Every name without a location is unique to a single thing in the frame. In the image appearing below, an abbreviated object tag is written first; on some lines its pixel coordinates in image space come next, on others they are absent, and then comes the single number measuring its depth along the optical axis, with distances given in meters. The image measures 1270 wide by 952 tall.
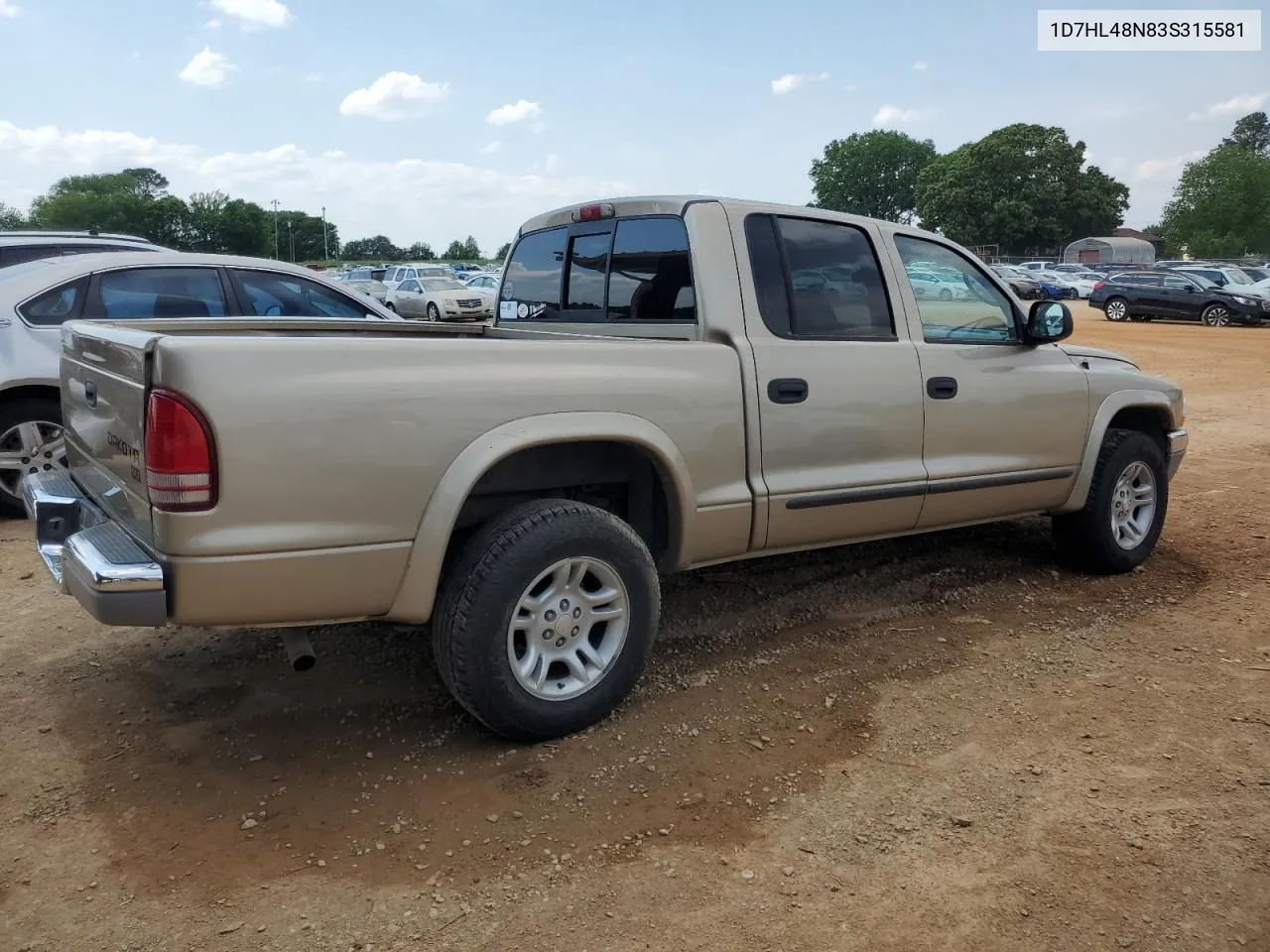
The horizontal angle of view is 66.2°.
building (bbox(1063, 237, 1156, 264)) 71.38
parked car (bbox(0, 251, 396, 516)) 5.91
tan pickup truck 2.68
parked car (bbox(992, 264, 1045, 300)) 30.17
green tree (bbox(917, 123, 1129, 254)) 70.31
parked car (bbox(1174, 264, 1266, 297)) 25.20
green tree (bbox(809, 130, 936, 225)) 99.25
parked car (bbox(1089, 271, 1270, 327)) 24.06
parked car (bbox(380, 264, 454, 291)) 27.75
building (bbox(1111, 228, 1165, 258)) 86.51
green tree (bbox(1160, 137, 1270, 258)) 70.88
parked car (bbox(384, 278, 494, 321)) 24.64
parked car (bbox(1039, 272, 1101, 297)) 37.59
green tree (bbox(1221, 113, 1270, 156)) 130.00
